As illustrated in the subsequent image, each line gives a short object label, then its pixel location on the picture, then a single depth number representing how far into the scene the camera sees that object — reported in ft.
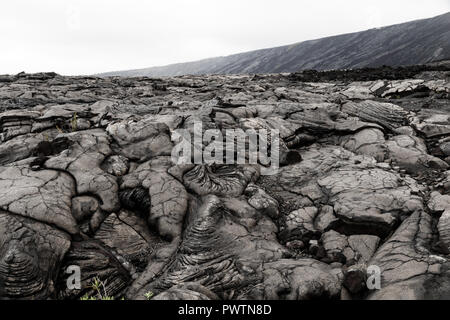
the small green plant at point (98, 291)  10.75
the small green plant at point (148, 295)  10.06
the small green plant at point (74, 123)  22.74
